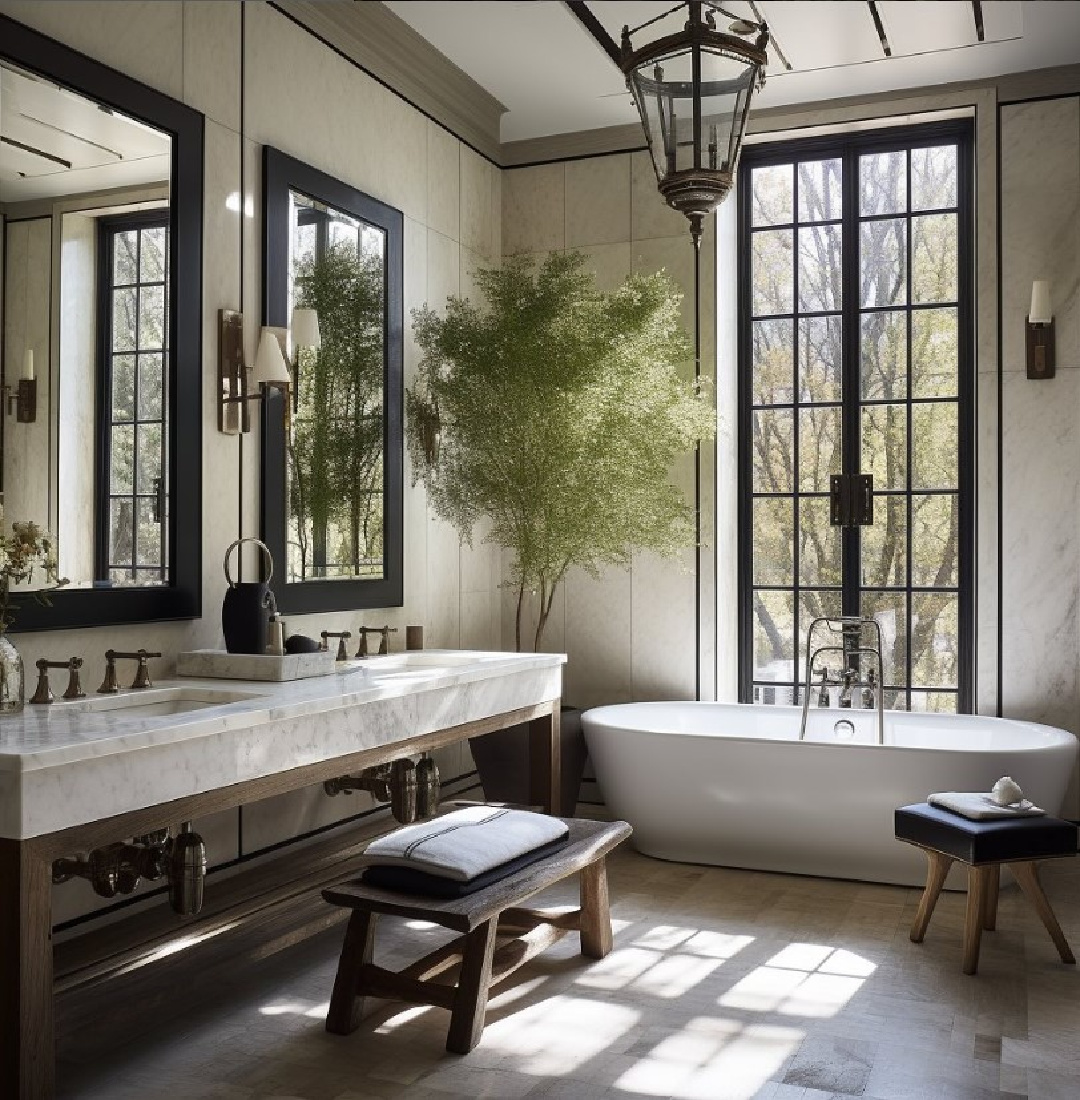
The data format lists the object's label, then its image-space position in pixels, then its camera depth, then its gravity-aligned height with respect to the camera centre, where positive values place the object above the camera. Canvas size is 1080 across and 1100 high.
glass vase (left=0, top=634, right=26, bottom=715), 2.36 -0.27
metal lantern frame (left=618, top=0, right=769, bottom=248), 2.31 +0.98
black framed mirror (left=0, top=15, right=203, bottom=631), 2.66 +0.56
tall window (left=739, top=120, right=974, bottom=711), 4.89 +0.67
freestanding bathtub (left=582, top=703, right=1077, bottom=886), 3.80 -0.82
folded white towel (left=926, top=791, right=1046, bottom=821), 3.21 -0.73
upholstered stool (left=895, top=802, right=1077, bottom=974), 3.09 -0.83
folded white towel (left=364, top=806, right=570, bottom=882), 2.56 -0.69
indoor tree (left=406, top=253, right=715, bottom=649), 4.50 +0.54
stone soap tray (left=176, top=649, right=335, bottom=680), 3.01 -0.32
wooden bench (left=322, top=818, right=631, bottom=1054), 2.48 -0.95
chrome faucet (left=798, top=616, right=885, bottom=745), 4.46 -0.50
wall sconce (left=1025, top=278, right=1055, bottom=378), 4.49 +0.87
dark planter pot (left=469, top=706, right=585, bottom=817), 4.53 -0.86
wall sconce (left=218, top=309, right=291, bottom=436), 3.42 +0.54
